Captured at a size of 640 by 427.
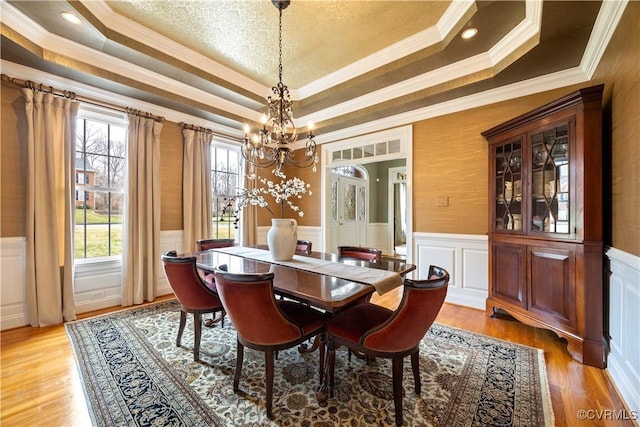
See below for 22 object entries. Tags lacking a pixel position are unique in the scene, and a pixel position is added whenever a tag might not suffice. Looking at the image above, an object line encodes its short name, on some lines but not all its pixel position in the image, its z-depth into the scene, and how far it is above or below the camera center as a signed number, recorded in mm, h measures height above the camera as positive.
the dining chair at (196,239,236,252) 3256 -410
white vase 2367 -241
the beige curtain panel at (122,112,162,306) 3326 -3
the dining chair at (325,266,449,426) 1403 -729
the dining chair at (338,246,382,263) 2531 -430
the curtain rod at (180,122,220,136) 3896 +1313
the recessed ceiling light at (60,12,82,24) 2209 +1712
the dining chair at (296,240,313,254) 3115 -427
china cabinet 2041 -86
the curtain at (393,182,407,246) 7719 -37
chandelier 2328 +760
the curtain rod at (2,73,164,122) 2617 +1334
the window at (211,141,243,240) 4504 +546
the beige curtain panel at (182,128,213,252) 3902 +404
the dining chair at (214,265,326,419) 1458 -625
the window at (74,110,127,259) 3217 +377
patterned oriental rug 1516 -1209
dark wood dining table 1447 -472
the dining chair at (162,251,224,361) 2037 -635
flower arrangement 2379 +182
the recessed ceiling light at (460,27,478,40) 2334 +1653
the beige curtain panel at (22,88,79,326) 2703 +76
